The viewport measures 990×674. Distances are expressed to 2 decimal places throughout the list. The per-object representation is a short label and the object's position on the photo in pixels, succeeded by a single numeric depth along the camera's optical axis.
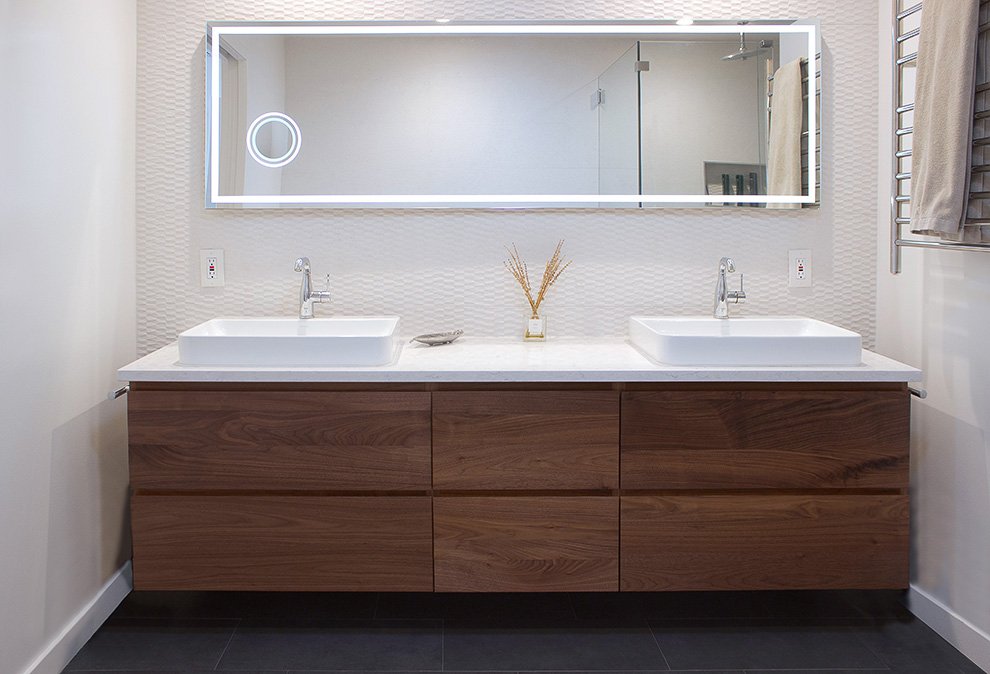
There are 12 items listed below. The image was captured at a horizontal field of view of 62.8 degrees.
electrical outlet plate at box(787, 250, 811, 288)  2.53
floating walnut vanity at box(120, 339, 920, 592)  2.02
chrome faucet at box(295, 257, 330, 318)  2.42
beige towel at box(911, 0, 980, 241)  1.83
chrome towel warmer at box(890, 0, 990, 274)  2.11
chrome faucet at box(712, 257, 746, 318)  2.44
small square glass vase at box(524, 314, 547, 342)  2.47
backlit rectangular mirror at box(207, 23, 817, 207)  2.47
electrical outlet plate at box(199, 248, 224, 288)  2.52
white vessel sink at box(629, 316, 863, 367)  2.03
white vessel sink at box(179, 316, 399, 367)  2.03
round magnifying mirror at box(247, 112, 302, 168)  2.48
